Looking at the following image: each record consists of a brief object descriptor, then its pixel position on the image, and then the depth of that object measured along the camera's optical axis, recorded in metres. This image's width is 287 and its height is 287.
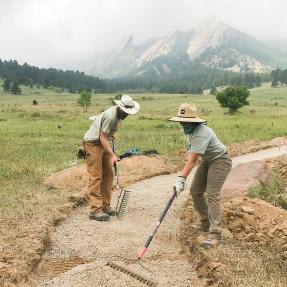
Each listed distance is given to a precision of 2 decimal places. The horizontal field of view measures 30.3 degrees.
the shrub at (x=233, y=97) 69.44
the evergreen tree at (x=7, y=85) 161.12
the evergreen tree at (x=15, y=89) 158.01
